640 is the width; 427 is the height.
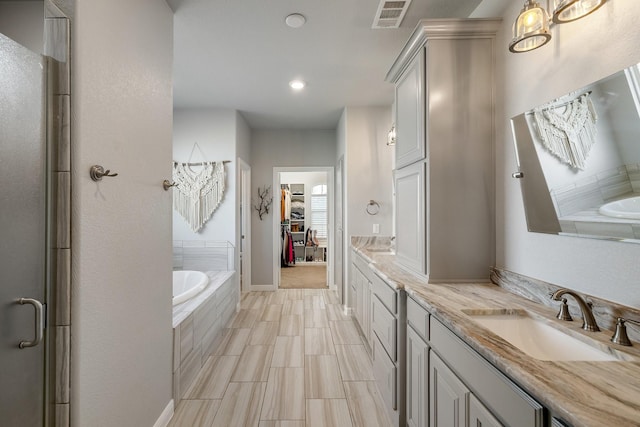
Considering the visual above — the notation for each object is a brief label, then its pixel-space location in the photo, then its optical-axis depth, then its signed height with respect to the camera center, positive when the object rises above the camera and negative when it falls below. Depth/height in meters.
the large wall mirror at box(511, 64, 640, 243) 0.99 +0.22
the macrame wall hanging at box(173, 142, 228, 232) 3.85 +0.39
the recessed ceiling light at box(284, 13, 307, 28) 2.06 +1.39
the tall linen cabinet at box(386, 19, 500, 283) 1.83 +0.42
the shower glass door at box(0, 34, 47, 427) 0.96 -0.05
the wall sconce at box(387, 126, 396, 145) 3.23 +0.88
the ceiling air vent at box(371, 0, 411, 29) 1.90 +1.36
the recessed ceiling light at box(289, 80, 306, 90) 3.12 +1.42
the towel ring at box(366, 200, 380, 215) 3.86 +0.12
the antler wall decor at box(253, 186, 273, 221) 4.99 +0.23
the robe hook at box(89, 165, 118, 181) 1.22 +0.19
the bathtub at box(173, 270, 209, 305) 3.48 -0.72
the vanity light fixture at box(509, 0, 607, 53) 1.06 +0.76
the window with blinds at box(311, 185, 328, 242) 7.70 +0.20
